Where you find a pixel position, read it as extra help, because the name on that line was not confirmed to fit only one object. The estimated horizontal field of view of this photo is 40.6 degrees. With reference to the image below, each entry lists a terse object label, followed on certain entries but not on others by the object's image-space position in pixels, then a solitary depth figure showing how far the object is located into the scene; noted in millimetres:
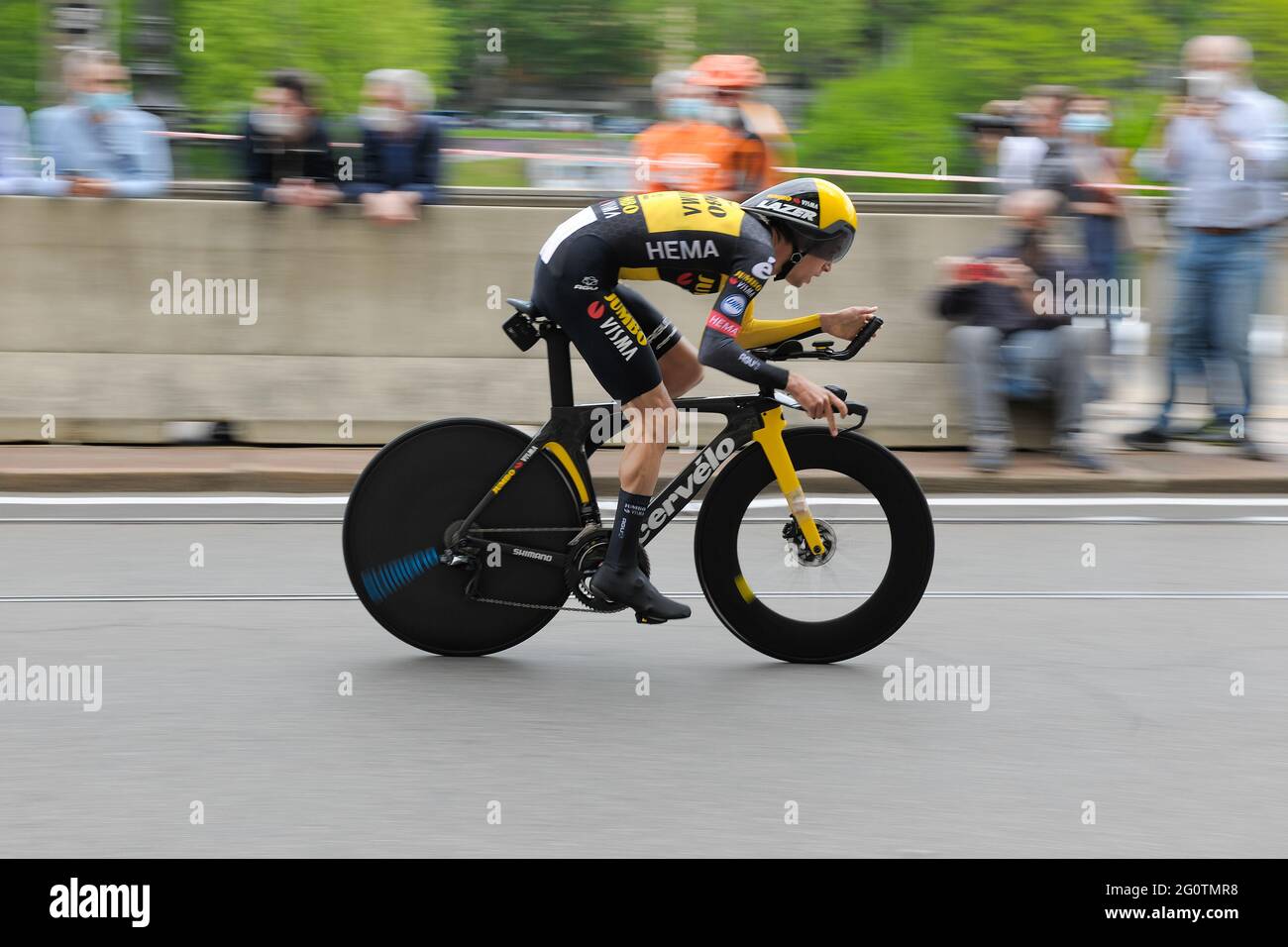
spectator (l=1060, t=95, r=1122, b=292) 9547
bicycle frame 5617
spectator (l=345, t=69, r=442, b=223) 9281
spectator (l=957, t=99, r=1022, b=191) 10078
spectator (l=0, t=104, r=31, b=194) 9414
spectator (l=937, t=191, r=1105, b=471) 9062
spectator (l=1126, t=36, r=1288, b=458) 9422
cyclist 5344
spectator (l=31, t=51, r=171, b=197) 9312
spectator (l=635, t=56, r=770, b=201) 8727
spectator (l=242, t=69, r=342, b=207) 9258
